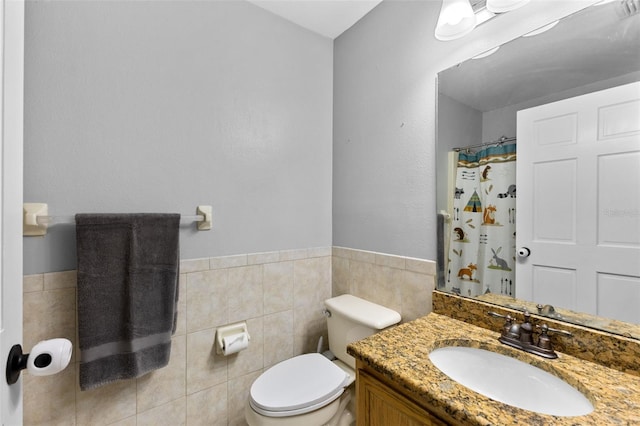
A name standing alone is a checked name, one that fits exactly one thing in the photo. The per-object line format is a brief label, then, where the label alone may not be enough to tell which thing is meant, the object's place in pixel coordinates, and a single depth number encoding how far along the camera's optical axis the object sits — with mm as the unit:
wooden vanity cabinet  744
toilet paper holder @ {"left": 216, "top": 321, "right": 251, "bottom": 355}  1341
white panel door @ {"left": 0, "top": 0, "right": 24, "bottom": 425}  549
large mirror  811
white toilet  1089
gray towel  1015
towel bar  958
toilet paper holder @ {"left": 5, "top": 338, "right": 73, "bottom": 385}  563
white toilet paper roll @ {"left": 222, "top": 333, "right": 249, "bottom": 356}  1323
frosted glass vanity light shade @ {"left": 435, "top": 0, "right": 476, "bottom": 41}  1017
